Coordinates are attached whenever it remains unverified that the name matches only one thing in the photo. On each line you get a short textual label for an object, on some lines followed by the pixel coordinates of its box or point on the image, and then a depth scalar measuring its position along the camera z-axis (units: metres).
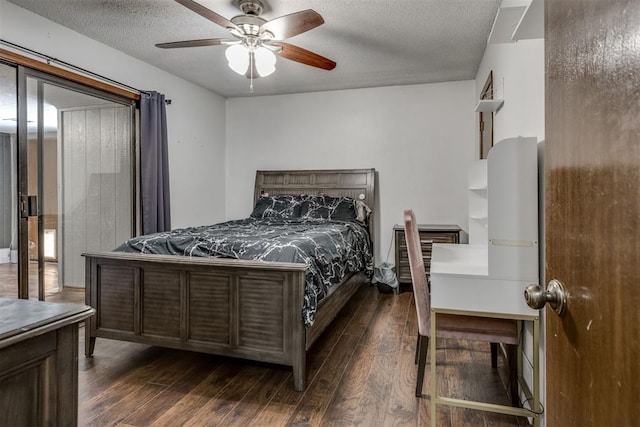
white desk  1.66
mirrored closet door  2.83
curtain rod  2.74
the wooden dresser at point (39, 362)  0.74
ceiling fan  2.35
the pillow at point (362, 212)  4.46
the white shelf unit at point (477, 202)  2.71
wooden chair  1.79
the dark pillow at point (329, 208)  4.34
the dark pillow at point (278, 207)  4.48
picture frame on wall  3.34
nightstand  4.13
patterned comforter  2.31
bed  2.17
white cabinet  1.71
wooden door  0.54
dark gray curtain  3.81
